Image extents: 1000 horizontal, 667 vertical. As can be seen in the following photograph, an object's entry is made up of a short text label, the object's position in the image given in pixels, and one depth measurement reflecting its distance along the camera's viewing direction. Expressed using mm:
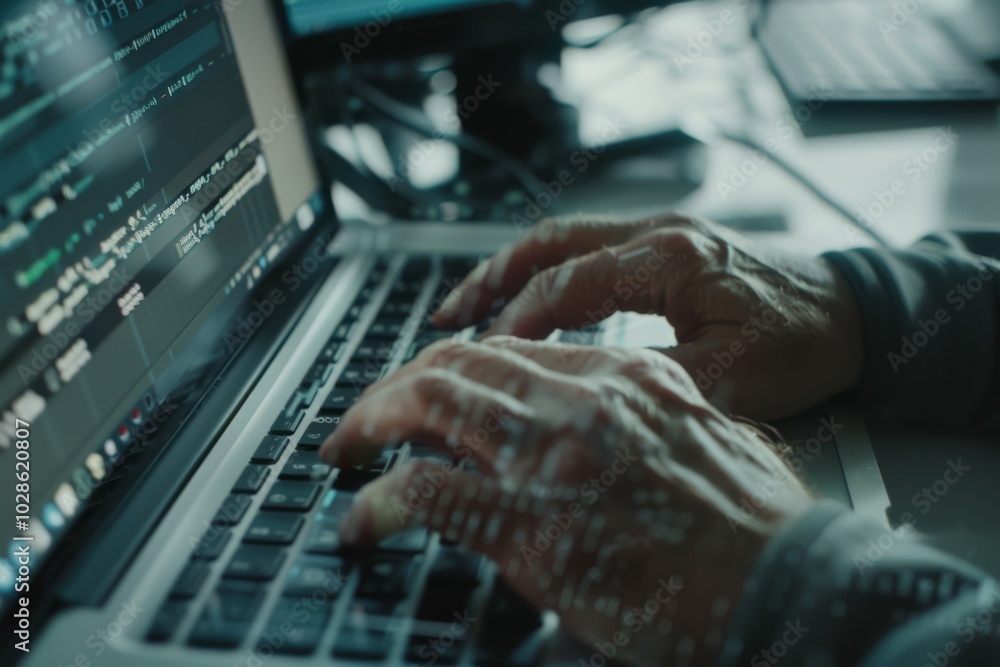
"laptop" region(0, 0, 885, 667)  334
